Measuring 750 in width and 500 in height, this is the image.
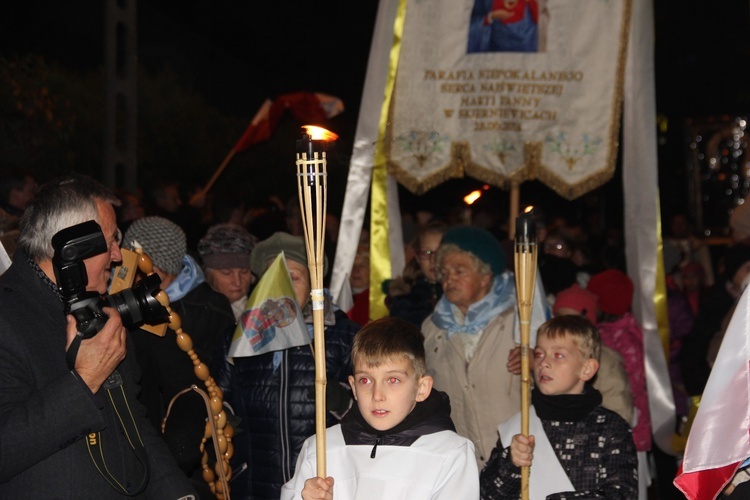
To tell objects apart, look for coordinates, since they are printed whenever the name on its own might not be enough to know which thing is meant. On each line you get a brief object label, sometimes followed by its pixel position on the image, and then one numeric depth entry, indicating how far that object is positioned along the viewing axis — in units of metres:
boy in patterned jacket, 4.03
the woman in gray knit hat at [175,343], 4.20
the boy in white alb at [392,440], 3.35
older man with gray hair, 2.93
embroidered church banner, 6.73
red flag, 11.80
